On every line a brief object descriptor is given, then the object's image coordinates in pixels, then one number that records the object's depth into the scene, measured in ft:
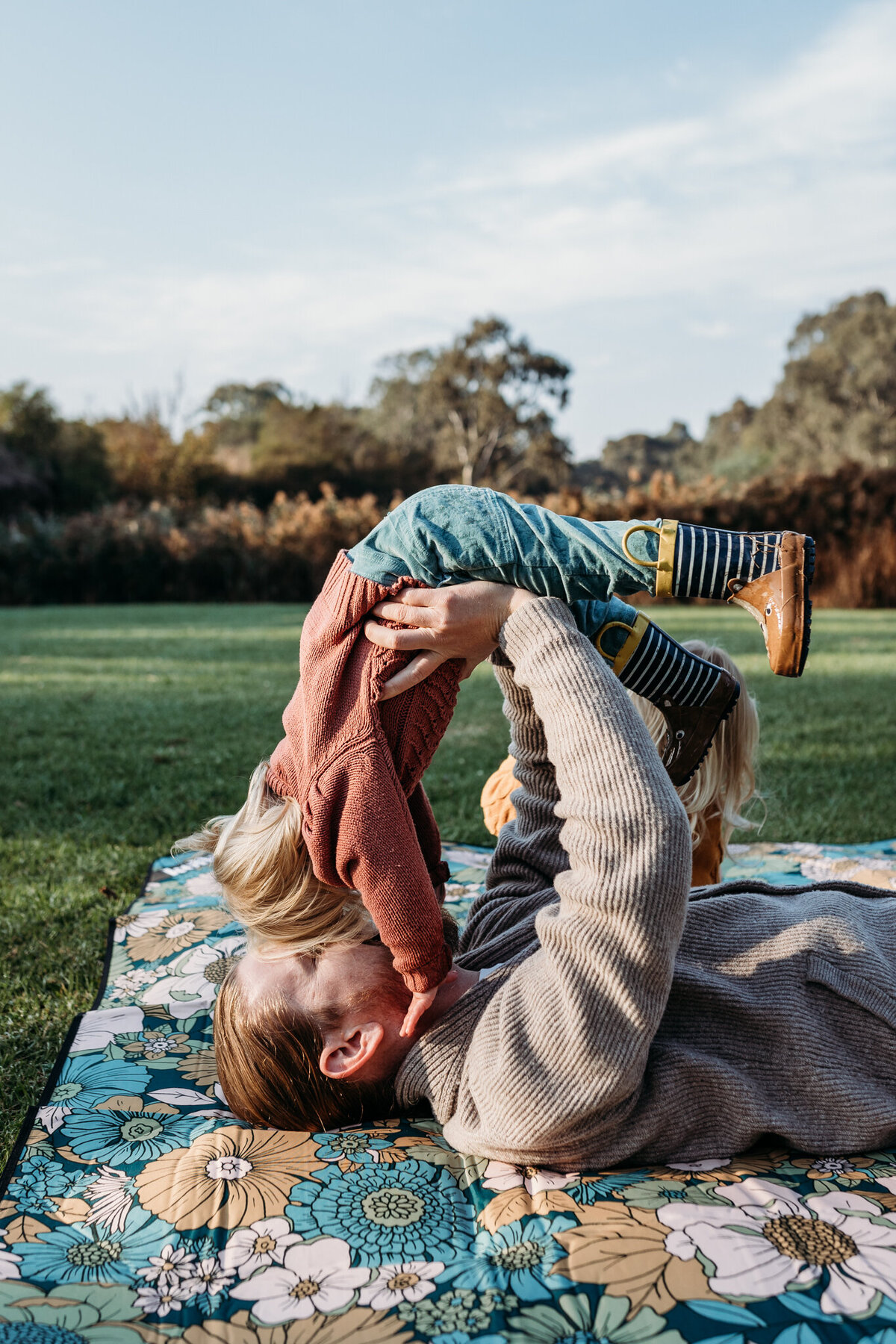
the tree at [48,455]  87.97
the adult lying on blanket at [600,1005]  5.49
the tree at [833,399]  139.13
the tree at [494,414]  123.54
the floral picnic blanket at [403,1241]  5.01
